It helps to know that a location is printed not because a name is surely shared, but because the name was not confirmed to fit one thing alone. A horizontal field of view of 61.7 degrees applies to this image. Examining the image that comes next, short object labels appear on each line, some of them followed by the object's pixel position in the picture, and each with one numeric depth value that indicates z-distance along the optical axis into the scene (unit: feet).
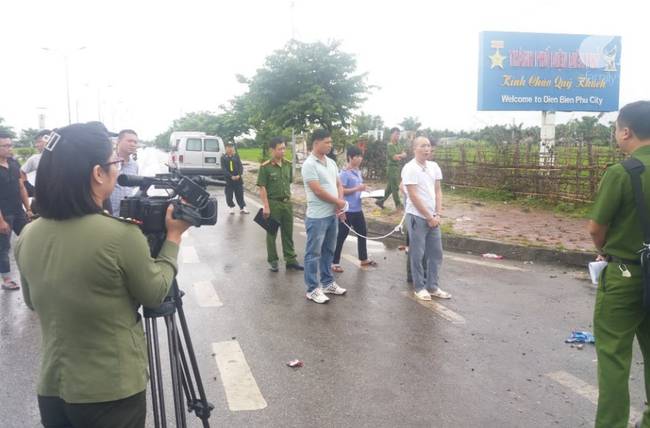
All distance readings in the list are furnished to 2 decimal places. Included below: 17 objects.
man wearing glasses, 18.39
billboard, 49.06
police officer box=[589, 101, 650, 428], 9.30
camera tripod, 7.36
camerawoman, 5.97
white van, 72.28
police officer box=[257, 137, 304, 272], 23.75
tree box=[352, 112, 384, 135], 59.16
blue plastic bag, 15.55
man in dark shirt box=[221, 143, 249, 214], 42.78
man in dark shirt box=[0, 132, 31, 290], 20.54
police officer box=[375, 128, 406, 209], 40.40
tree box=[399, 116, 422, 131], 129.20
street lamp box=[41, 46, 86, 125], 123.50
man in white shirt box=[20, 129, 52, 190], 21.89
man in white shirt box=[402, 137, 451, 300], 19.19
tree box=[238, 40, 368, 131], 55.62
